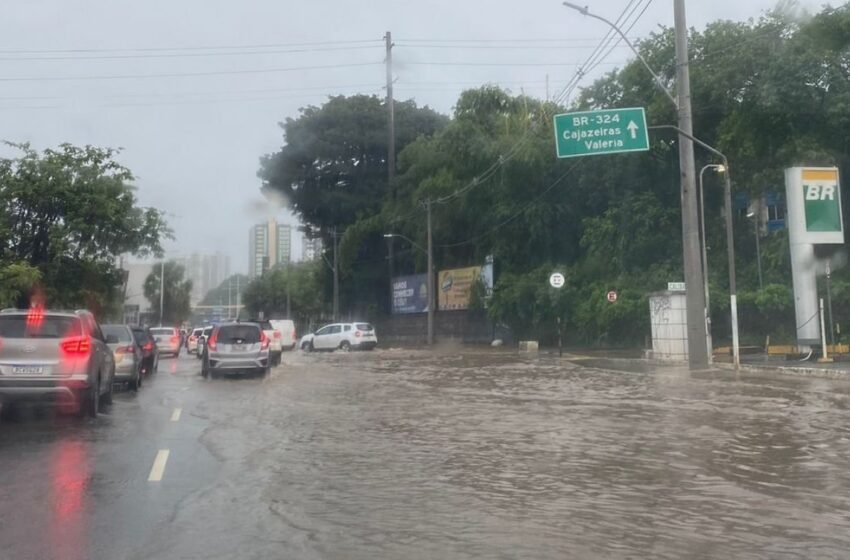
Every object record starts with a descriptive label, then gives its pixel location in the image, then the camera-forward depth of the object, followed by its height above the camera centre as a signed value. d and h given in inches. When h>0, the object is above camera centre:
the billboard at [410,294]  2493.8 +133.0
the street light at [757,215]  1657.7 +216.2
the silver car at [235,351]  1046.4 -4.6
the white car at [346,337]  2001.7 +16.3
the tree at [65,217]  1449.3 +201.7
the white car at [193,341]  1917.3 +12.8
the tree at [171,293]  3900.1 +230.2
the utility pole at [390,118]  2440.2 +576.6
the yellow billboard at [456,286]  2305.6 +141.0
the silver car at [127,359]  869.2 -10.2
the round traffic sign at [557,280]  1528.1 +98.3
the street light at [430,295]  2258.9 +115.4
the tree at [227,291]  5644.7 +348.0
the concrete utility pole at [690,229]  1135.0 +131.8
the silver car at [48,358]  583.2 -5.7
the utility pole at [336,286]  2716.5 +167.7
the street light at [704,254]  1151.6 +119.9
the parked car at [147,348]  1145.4 -0.3
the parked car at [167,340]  1787.6 +13.7
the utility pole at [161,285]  3688.5 +236.0
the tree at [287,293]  3971.5 +230.7
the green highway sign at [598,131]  1045.2 +227.4
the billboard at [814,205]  1176.9 +163.5
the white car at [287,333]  2066.9 +27.8
